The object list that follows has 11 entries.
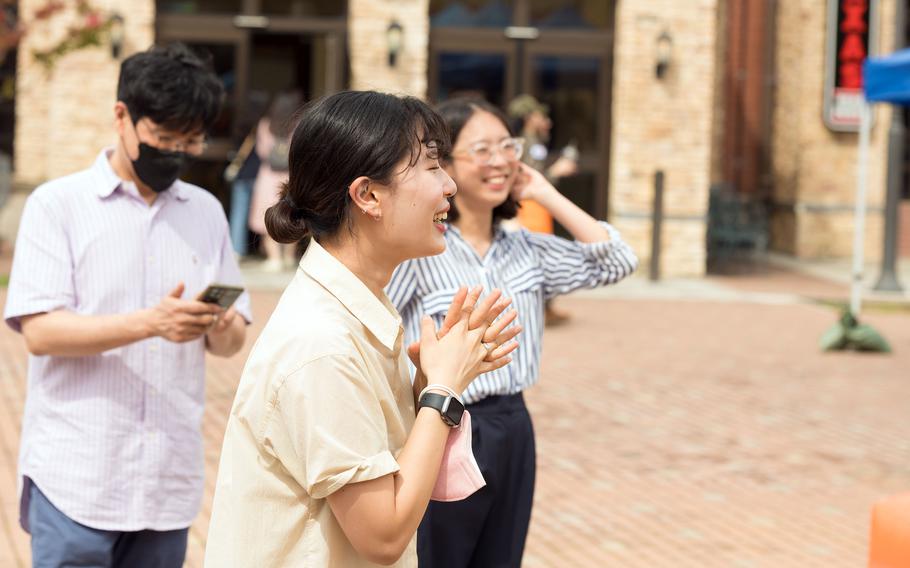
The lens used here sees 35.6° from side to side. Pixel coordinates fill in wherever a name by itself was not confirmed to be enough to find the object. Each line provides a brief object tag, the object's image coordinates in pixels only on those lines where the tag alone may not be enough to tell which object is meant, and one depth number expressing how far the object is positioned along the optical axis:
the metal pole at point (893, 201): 17.11
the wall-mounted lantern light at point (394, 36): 17.53
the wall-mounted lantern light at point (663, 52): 18.08
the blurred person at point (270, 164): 15.99
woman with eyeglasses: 3.53
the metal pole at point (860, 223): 13.05
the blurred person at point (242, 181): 16.84
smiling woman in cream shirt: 2.14
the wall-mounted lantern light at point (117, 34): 17.31
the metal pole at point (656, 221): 17.67
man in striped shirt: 3.20
